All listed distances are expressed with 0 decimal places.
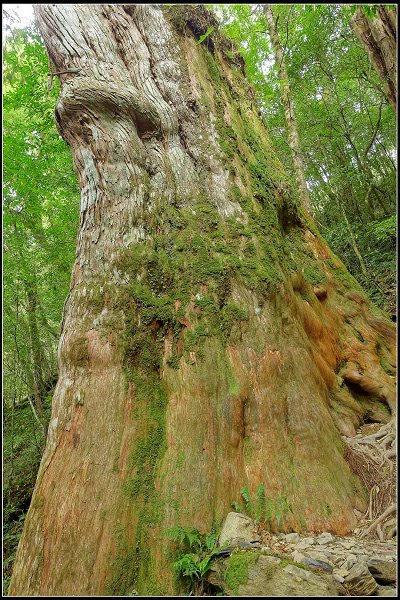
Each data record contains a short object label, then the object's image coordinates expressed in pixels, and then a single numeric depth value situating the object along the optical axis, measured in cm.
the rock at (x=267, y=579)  202
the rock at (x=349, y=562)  220
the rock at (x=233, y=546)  240
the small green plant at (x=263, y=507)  274
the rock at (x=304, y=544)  251
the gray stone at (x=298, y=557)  223
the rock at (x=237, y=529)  254
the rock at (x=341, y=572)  214
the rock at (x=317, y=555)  230
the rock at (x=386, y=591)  202
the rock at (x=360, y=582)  202
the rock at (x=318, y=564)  217
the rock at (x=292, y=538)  260
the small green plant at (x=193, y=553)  237
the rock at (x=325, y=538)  260
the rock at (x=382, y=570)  211
